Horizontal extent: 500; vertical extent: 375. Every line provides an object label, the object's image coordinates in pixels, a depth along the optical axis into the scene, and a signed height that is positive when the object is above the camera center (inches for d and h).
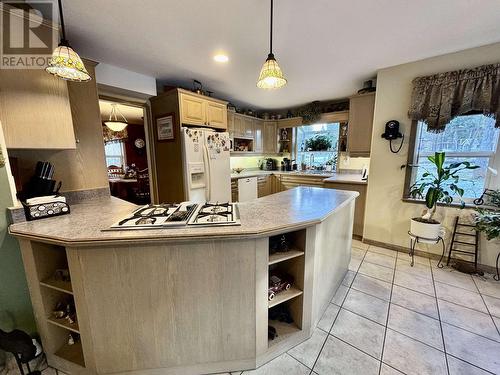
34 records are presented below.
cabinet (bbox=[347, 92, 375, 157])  118.8 +19.0
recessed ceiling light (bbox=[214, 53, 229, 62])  88.1 +44.3
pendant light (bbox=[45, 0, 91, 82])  45.1 +21.4
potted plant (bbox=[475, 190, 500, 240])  78.8 -25.7
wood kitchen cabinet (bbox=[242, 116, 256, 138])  177.1 +26.9
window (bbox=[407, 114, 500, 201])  88.0 +4.2
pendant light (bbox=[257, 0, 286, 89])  54.6 +22.8
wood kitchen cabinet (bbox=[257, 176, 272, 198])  183.9 -27.3
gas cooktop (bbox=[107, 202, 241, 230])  44.9 -14.8
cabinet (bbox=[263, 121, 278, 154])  198.7 +19.2
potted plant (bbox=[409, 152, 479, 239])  88.7 -17.1
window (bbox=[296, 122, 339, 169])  180.9 +10.6
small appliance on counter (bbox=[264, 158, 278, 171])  212.1 -8.2
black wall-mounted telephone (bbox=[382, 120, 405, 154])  102.5 +11.9
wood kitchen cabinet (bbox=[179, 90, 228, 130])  111.6 +27.9
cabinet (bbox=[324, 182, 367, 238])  120.9 -29.2
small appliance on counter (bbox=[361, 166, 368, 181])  126.6 -12.2
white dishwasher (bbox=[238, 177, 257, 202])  159.9 -26.2
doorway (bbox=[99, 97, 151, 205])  193.6 +4.8
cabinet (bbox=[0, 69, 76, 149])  51.9 +13.2
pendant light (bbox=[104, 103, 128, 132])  173.6 +29.9
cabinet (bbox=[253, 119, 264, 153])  190.1 +20.2
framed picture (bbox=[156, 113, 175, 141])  114.0 +17.5
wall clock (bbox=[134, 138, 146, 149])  262.2 +18.8
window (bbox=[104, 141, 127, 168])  267.0 +3.5
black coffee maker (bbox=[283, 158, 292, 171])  202.1 -9.3
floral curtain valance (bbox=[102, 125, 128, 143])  247.1 +28.1
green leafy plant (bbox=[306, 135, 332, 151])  182.5 +11.7
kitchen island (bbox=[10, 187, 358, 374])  41.8 -29.5
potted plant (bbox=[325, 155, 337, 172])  181.8 -7.5
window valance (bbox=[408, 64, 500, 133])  80.7 +25.6
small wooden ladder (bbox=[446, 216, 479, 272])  90.7 -40.3
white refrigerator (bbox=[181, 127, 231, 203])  112.3 -4.8
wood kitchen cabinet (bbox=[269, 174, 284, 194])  189.9 -25.4
